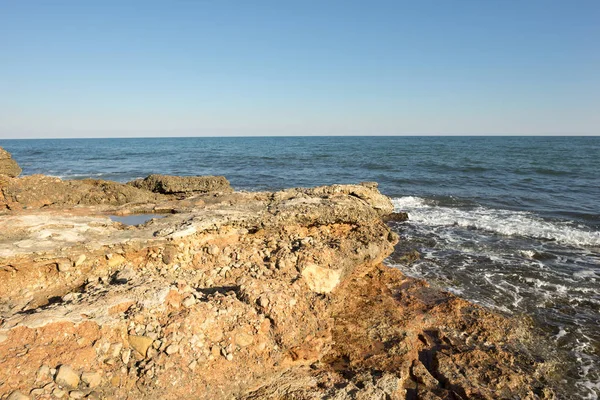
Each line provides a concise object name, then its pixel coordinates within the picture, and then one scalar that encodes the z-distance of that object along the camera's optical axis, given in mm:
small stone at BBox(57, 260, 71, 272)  4547
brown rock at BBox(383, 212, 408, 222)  12675
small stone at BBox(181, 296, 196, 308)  3770
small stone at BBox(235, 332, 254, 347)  3582
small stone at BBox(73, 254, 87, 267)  4641
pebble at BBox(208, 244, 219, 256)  5332
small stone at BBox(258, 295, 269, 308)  3921
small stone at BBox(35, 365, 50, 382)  2889
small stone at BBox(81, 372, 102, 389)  2988
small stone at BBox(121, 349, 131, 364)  3213
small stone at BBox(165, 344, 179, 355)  3285
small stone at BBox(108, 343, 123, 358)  3232
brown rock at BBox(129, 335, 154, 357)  3303
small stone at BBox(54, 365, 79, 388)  2912
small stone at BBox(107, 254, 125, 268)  4824
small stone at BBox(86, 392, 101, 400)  2893
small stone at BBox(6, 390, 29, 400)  2694
